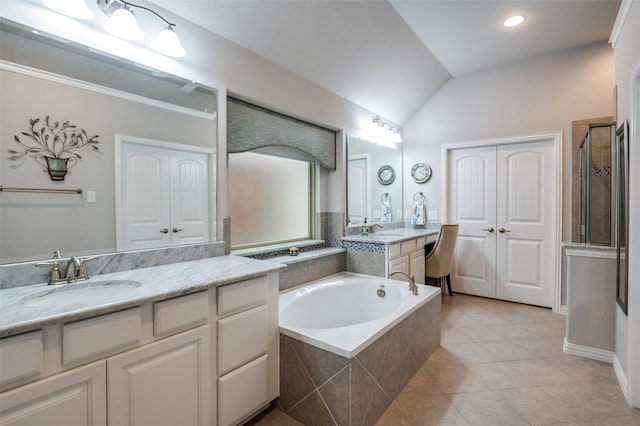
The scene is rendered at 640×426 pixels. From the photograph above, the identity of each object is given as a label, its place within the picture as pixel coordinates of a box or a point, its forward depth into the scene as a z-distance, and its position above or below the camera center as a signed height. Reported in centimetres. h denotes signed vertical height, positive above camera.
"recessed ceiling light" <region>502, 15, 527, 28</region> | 276 +176
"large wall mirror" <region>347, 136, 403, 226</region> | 358 +38
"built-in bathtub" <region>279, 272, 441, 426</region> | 156 -87
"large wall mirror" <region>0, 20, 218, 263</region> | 136 +47
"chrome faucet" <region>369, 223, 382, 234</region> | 367 -19
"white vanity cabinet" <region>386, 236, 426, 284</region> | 301 -50
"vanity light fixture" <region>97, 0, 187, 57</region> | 153 +98
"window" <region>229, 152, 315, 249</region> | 255 +12
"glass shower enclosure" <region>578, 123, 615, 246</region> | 258 +21
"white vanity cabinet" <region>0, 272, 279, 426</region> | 98 -61
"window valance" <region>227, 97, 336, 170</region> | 228 +69
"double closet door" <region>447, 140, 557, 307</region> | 353 -10
